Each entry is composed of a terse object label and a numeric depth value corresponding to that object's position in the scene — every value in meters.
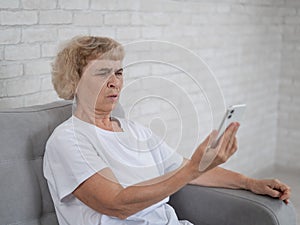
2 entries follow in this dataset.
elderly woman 1.38
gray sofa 1.51
